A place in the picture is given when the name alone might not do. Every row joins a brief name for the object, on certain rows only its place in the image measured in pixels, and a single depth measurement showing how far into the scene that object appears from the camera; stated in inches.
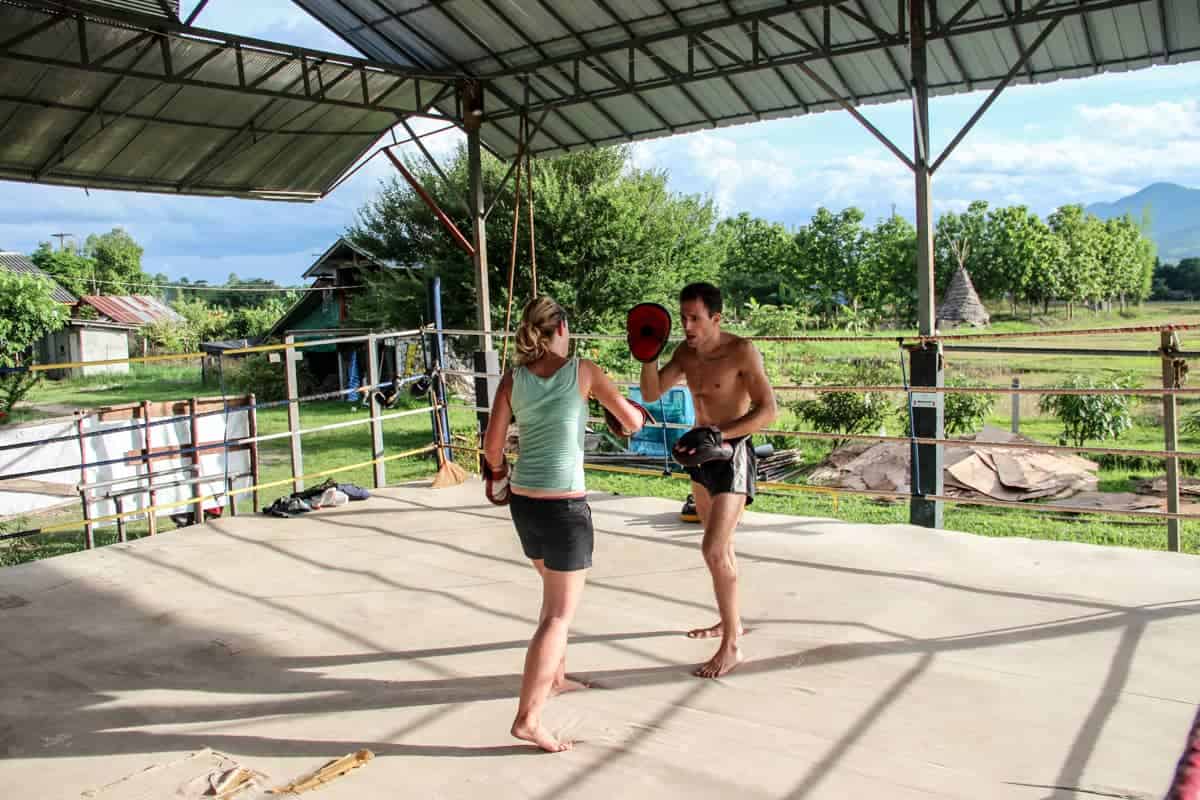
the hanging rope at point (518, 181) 351.6
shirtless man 138.3
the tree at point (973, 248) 2016.1
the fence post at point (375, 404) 273.0
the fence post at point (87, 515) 248.0
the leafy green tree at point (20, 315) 881.5
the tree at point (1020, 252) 1931.6
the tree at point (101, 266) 2258.9
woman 113.7
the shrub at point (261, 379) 1136.8
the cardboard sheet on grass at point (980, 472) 449.7
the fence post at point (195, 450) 246.1
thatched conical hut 1646.8
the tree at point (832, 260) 2076.8
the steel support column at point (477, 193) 358.3
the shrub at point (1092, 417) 565.0
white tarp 382.0
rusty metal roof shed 1795.0
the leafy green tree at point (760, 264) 2171.5
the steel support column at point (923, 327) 238.2
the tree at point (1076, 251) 2004.2
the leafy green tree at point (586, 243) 815.1
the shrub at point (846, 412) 603.8
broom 288.7
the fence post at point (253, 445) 293.6
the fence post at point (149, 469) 265.3
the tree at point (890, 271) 2020.2
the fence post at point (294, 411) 271.7
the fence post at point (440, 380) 295.9
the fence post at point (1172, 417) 193.2
